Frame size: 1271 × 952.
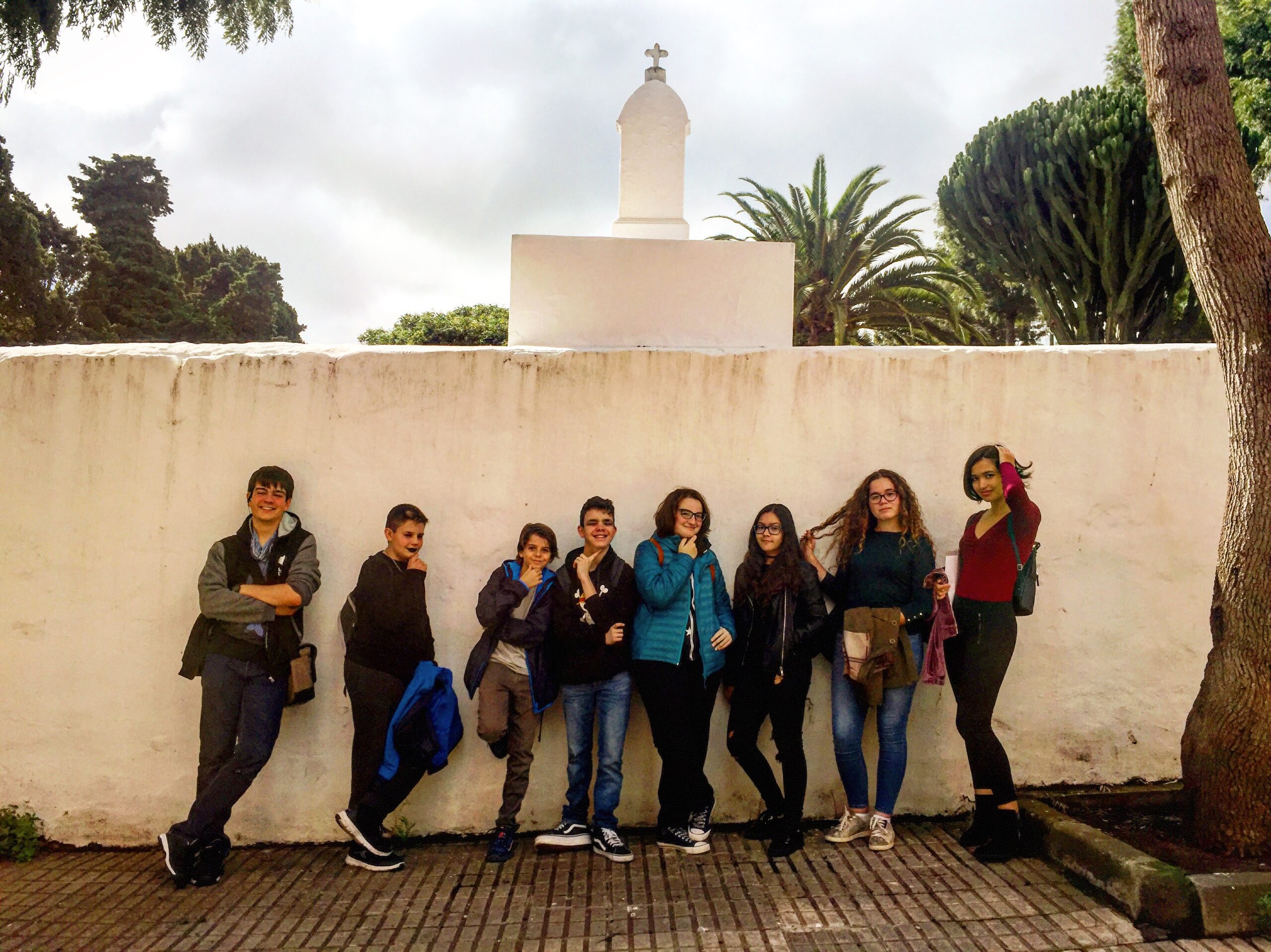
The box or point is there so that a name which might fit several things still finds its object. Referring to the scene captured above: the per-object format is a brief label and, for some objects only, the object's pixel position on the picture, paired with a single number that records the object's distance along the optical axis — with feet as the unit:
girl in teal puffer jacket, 12.83
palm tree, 47.91
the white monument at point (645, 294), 16.15
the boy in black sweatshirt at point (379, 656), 12.56
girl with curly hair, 13.16
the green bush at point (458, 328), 72.79
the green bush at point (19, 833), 13.33
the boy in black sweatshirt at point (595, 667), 12.90
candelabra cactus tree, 47.83
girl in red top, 12.61
